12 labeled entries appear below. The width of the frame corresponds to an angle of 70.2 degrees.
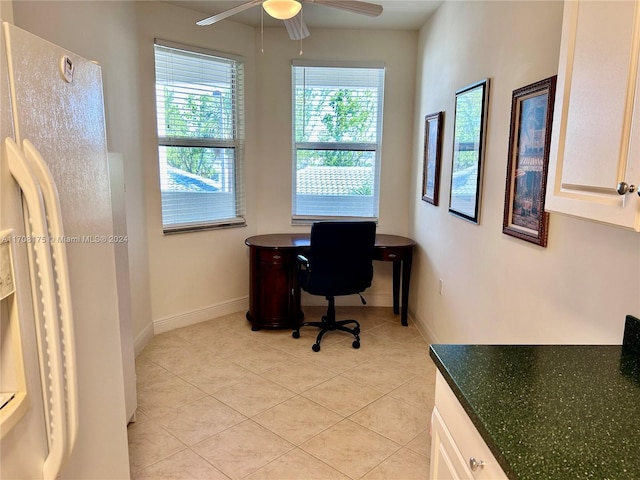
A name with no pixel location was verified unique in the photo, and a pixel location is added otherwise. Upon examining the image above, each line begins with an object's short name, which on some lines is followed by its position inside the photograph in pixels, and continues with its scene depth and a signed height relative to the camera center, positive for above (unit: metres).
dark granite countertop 0.89 -0.56
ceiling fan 2.37 +0.85
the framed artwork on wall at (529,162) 1.88 +0.01
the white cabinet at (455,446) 1.02 -0.70
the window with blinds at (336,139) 4.12 +0.21
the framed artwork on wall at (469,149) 2.55 +0.09
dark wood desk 3.68 -0.93
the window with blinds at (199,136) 3.62 +0.21
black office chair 3.28 -0.72
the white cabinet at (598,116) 0.97 +0.11
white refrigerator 0.87 -0.21
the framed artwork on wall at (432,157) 3.36 +0.05
